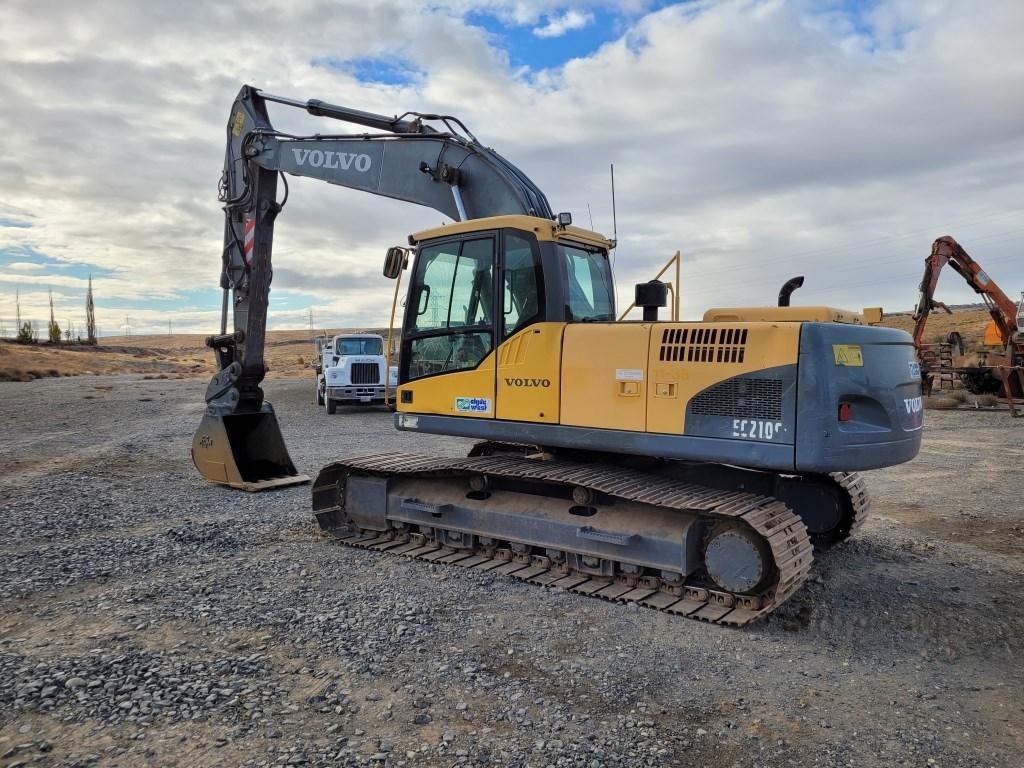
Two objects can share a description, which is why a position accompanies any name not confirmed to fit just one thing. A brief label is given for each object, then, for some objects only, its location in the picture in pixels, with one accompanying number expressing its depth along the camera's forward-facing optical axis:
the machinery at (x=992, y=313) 20.56
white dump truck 20.42
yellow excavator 5.33
